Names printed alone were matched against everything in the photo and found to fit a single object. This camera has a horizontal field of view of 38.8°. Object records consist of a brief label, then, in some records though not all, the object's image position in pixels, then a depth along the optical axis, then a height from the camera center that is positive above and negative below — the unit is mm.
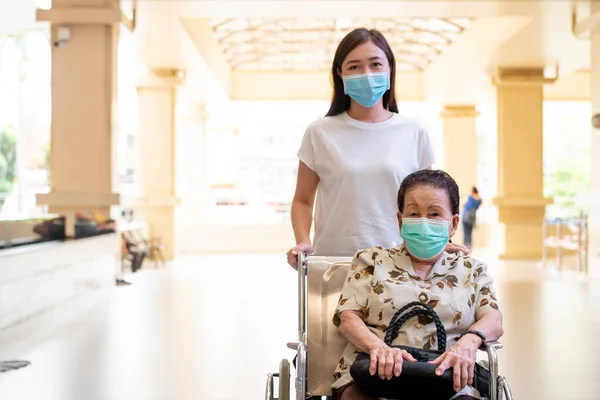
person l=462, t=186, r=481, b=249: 19188 -461
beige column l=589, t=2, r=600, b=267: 12133 +317
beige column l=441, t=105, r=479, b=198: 23594 +1281
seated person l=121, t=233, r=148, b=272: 14875 -1111
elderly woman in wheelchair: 2514 -294
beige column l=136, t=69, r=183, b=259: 18141 +627
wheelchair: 2783 -448
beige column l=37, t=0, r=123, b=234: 11211 +973
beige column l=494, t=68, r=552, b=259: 18156 +435
